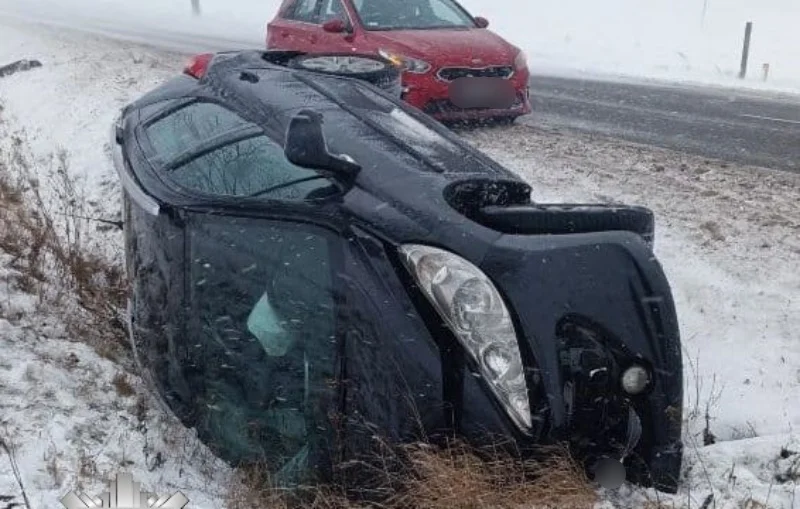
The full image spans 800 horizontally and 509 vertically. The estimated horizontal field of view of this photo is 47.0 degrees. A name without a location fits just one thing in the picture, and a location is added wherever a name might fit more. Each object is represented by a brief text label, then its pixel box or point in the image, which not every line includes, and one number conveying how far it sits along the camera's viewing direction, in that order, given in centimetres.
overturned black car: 291
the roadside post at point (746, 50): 2191
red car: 949
